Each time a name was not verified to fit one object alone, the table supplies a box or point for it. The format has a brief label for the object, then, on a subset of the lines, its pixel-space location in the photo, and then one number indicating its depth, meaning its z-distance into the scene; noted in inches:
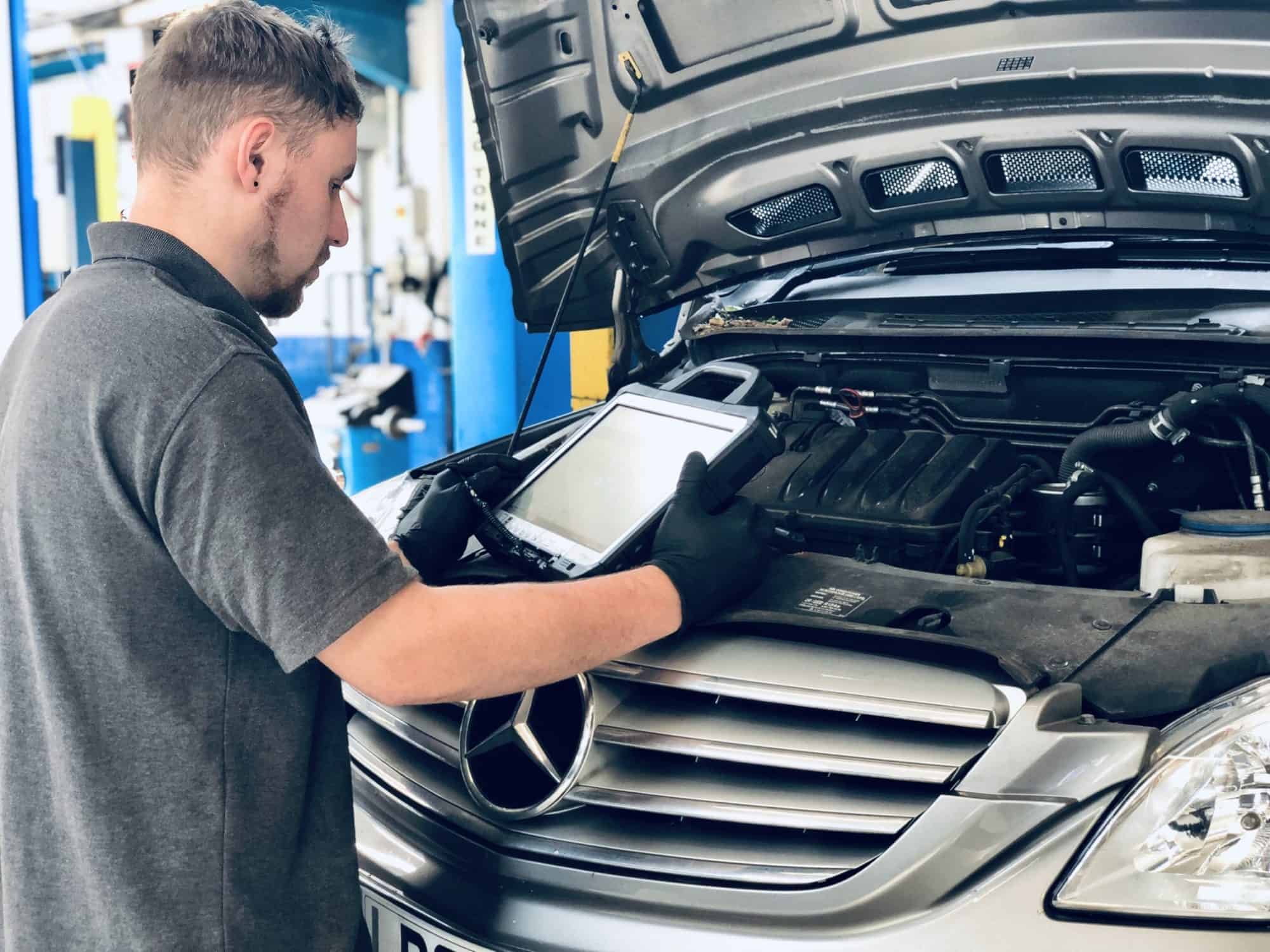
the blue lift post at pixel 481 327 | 198.4
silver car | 39.1
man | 37.3
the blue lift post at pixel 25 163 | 148.2
